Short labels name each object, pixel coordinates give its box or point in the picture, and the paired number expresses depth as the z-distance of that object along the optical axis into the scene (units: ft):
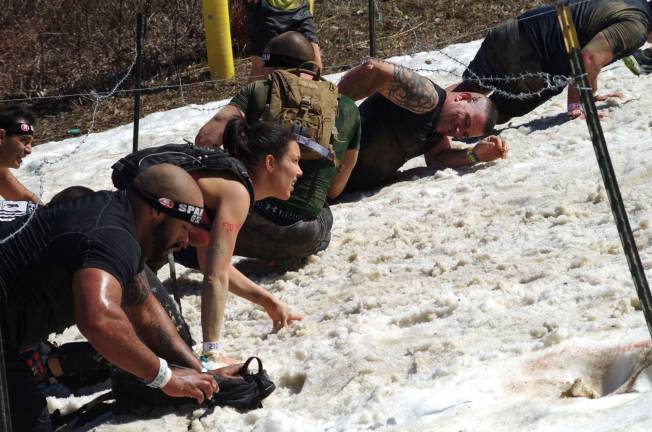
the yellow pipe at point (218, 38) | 69.37
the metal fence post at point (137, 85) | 50.89
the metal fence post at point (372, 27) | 61.47
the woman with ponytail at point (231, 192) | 29.26
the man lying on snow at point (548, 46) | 45.85
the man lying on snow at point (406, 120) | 43.50
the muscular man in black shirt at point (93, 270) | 21.62
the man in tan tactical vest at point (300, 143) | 37.26
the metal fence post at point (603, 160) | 20.27
